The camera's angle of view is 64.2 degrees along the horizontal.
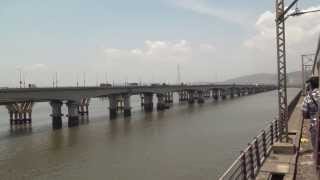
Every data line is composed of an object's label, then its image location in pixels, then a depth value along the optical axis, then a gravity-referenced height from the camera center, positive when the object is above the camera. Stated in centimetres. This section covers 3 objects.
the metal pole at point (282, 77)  1152 +33
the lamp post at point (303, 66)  4417 +335
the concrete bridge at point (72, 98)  3491 -138
